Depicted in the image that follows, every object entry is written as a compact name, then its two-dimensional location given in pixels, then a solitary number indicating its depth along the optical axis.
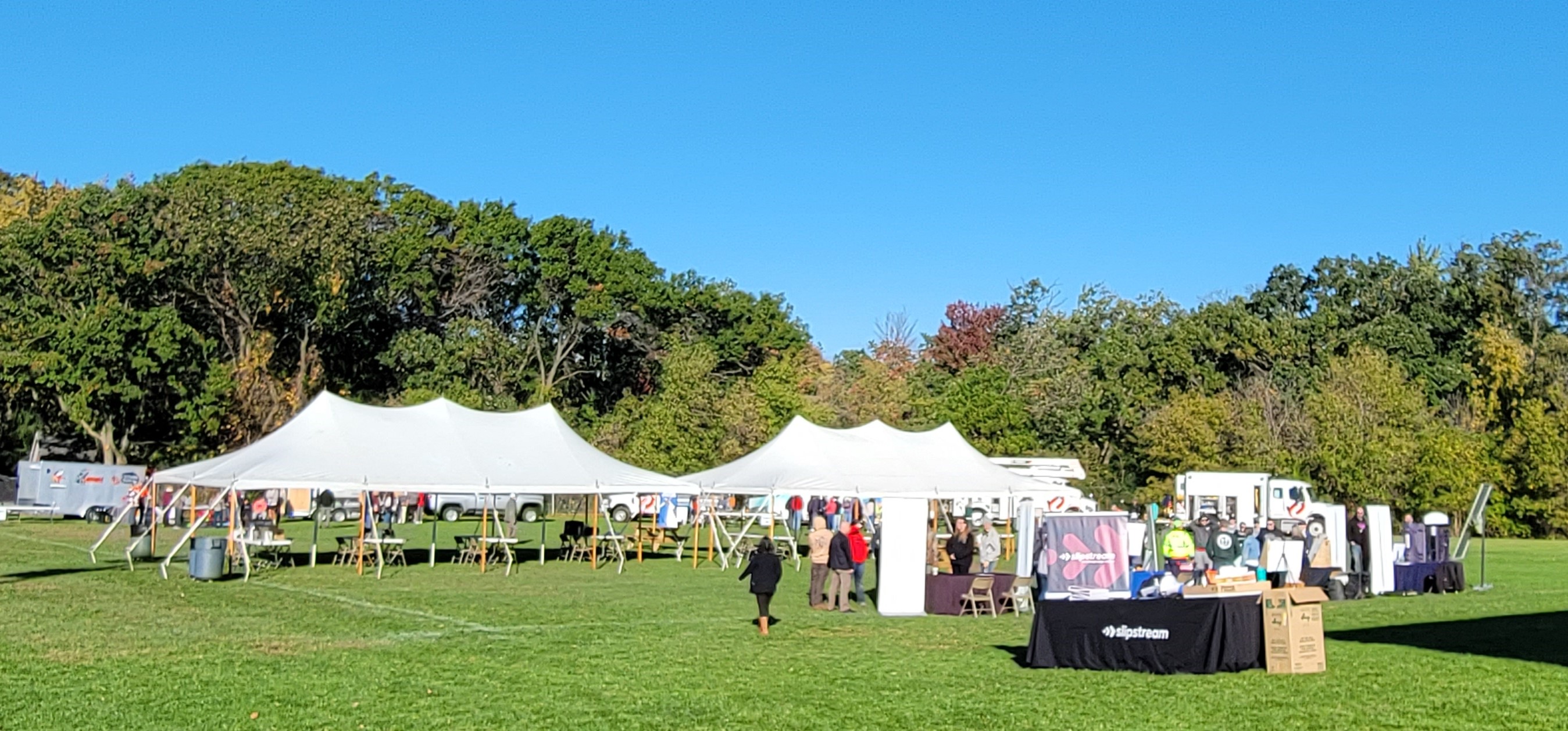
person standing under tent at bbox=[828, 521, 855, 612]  21.08
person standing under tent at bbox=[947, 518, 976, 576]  24.08
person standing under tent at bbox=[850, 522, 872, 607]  22.00
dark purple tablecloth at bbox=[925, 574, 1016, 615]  21.45
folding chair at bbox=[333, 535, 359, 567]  29.16
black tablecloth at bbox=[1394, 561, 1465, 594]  26.16
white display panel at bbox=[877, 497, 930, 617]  21.28
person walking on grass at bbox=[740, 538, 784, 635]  17.77
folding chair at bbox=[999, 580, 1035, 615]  21.36
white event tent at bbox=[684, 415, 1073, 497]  31.47
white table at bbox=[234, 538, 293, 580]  25.11
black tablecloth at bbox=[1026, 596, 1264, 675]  14.30
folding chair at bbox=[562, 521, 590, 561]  32.28
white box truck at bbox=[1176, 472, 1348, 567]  43.44
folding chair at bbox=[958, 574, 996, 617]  21.17
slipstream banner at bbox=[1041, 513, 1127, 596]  21.09
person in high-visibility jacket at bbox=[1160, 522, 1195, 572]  22.94
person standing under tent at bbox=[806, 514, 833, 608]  21.91
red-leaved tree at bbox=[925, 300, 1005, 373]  74.62
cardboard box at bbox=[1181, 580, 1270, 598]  15.23
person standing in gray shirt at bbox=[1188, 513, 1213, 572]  23.66
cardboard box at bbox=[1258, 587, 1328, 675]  14.21
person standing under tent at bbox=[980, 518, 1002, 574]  24.81
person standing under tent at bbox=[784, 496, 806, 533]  45.51
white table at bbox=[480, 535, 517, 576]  27.70
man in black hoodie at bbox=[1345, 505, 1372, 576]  25.62
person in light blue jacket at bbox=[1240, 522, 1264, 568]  24.86
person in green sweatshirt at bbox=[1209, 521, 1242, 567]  25.12
